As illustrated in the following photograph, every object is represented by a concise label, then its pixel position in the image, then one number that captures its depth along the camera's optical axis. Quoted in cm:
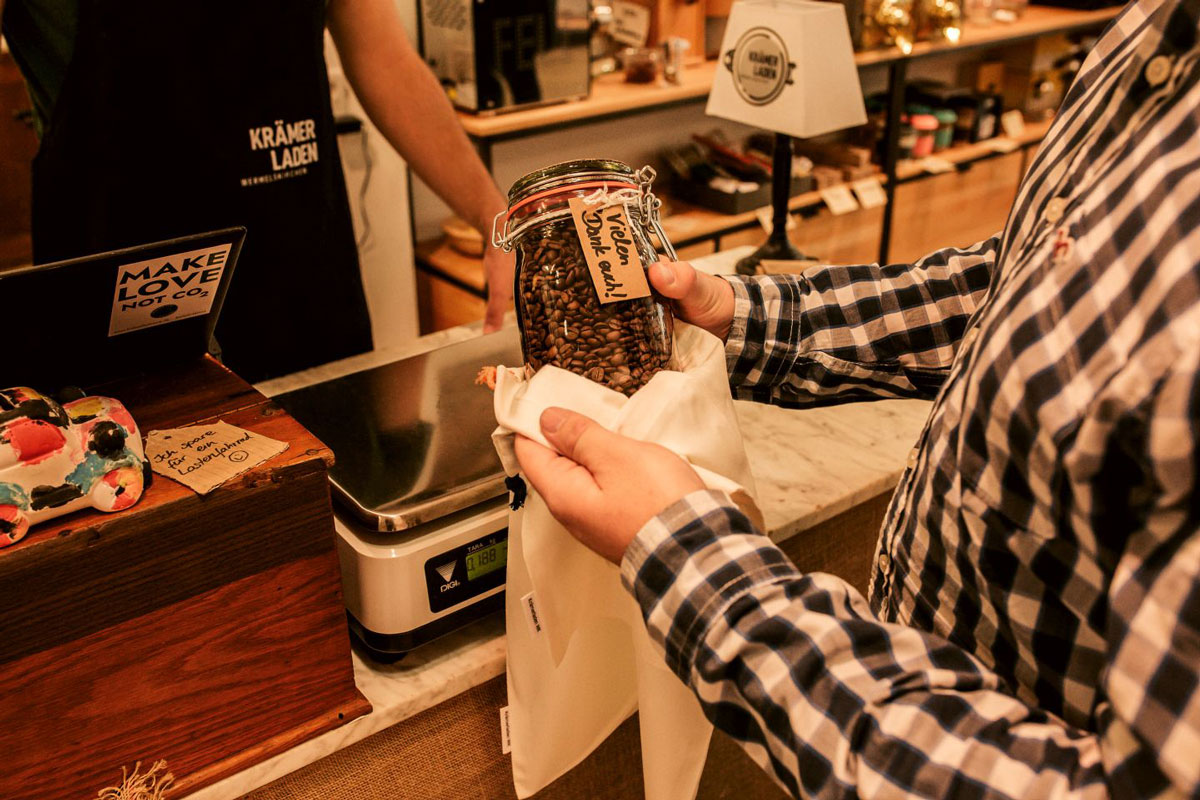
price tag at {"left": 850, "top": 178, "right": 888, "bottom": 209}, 306
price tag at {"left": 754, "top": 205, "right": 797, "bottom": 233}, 231
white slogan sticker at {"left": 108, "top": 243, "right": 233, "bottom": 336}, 75
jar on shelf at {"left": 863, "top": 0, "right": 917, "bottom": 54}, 314
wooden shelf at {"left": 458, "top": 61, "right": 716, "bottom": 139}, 256
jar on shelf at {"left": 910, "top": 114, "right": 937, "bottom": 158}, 351
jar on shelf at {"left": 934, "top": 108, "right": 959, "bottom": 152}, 358
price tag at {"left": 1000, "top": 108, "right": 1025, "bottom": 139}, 380
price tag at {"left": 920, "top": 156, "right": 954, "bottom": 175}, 342
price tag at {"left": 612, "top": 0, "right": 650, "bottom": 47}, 297
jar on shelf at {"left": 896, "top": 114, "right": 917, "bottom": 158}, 348
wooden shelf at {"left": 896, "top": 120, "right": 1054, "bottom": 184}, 349
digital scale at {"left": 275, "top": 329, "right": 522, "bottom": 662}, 86
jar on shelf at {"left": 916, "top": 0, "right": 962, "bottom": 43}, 324
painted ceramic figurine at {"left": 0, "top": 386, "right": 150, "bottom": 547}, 61
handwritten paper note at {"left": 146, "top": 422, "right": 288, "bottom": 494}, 69
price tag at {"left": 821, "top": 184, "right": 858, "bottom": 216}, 289
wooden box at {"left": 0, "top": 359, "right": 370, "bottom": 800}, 65
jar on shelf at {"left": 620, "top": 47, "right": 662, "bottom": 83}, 292
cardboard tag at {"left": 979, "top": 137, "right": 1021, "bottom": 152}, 371
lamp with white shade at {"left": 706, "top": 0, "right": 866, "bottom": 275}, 173
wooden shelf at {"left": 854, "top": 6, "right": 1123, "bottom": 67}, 321
